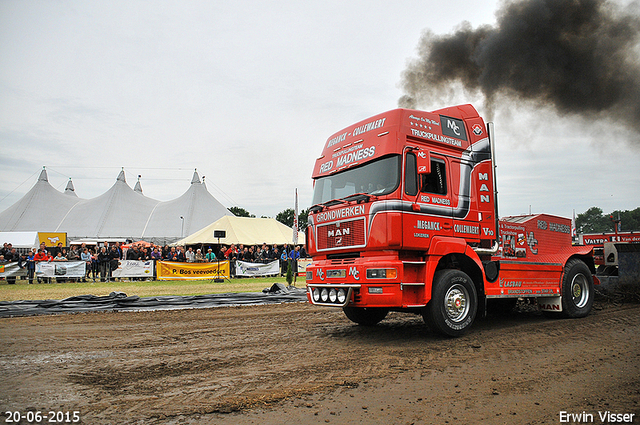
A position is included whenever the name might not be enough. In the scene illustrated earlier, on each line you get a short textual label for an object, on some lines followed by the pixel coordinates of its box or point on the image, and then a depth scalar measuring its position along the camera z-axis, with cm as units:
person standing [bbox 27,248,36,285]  2075
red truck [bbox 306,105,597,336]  620
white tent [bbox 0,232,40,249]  3466
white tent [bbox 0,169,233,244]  4331
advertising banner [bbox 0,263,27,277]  2044
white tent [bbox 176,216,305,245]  3312
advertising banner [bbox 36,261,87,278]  2069
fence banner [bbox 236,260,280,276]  2384
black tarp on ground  1027
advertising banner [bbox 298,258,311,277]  2672
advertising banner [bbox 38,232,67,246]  3616
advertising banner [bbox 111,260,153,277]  2203
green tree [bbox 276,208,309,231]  10038
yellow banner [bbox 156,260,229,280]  2236
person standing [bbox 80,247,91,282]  2180
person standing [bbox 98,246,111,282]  2166
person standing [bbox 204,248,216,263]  2414
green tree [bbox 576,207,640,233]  7488
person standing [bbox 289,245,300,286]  2358
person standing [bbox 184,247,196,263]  2424
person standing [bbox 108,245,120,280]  2177
